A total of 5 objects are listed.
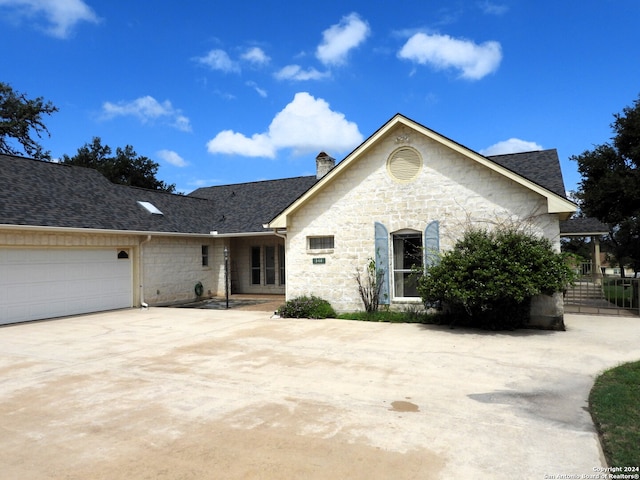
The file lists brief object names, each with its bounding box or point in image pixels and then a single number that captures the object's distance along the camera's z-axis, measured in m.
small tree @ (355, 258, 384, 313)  13.15
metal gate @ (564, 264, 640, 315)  13.78
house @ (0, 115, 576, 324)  12.09
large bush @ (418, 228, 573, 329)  10.06
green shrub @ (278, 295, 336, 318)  13.41
